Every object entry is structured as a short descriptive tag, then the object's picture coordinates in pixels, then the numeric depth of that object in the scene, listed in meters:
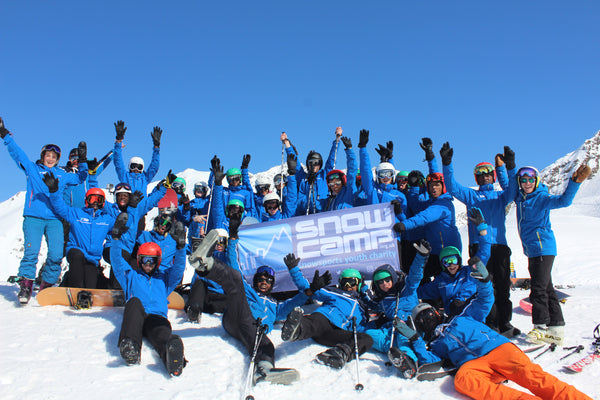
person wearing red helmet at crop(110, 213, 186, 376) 4.41
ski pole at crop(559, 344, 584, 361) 5.12
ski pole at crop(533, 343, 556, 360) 5.18
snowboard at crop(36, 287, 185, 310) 6.41
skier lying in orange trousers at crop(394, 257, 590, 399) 3.97
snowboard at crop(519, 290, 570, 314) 7.33
